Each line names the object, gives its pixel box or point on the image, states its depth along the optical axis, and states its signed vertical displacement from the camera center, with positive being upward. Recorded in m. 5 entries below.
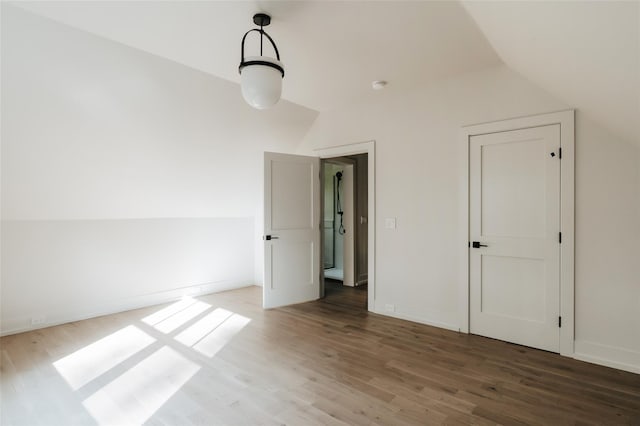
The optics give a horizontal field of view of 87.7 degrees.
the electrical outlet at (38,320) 3.65 -1.22
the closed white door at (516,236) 3.01 -0.26
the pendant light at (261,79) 2.20 +0.87
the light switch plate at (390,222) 4.03 -0.17
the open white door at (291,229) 4.37 -0.27
